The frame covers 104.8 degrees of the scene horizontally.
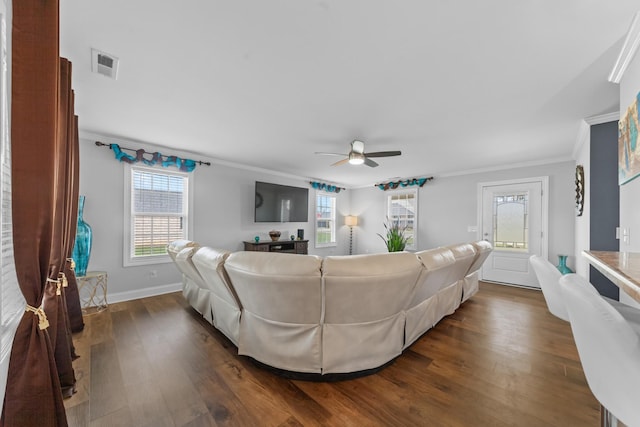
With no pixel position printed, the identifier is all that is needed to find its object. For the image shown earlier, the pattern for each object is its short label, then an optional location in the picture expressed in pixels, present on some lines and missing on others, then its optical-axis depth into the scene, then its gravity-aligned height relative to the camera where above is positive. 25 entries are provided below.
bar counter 0.73 -0.20
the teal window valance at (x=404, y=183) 5.83 +0.80
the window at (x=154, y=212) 3.71 -0.01
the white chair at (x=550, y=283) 1.49 -0.42
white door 4.46 -0.18
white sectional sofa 1.65 -0.66
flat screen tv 5.14 +0.23
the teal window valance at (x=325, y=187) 6.36 +0.73
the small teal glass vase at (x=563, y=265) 3.87 -0.76
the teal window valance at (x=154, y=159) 3.49 +0.82
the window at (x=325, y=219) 6.62 -0.15
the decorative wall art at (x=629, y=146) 1.60 +0.51
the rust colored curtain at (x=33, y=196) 1.07 +0.06
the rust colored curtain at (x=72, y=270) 2.33 -0.57
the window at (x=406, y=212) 6.03 +0.08
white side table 3.13 -1.09
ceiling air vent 1.77 +1.12
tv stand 4.79 -0.68
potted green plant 4.84 -0.48
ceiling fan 3.24 +0.81
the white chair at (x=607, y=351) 0.65 -0.37
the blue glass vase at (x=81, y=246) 2.98 -0.43
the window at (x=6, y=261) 1.03 -0.25
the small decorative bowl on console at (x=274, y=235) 5.23 -0.46
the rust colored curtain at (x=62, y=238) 1.65 -0.20
